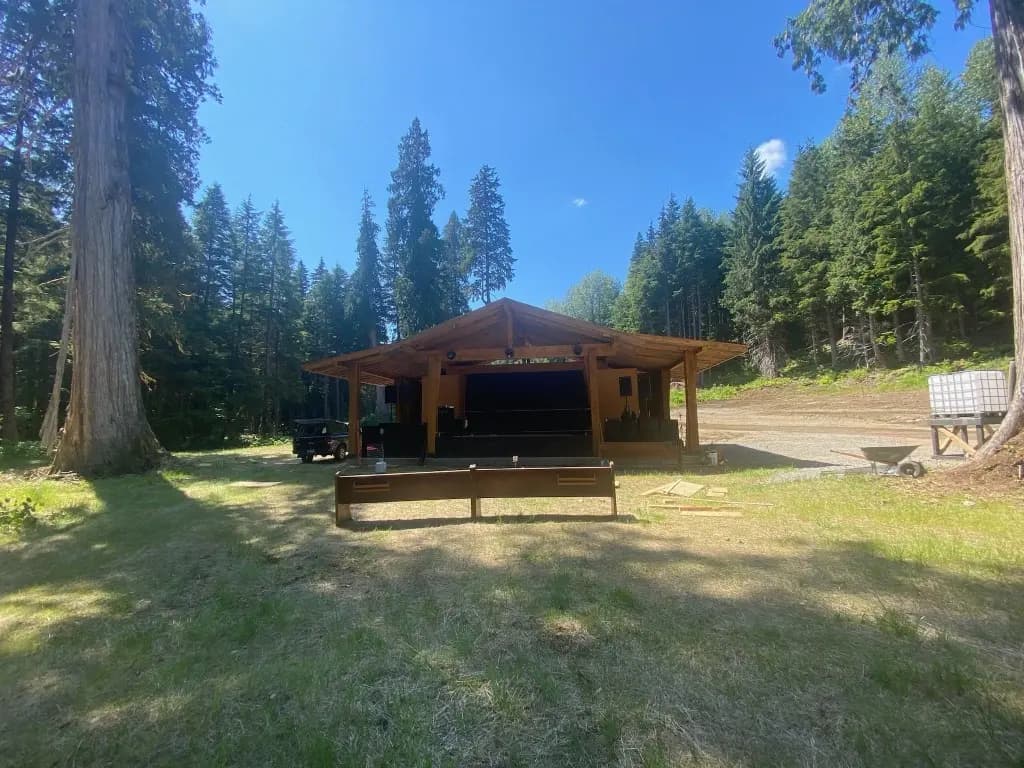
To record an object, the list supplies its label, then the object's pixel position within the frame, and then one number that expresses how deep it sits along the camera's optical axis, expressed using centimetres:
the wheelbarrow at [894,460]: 677
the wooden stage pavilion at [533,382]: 1027
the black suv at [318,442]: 1205
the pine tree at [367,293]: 3488
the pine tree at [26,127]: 1059
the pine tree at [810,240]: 3036
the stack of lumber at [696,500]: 560
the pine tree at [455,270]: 3281
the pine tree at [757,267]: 3331
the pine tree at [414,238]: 2966
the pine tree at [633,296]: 4459
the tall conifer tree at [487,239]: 3506
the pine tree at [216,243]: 2766
